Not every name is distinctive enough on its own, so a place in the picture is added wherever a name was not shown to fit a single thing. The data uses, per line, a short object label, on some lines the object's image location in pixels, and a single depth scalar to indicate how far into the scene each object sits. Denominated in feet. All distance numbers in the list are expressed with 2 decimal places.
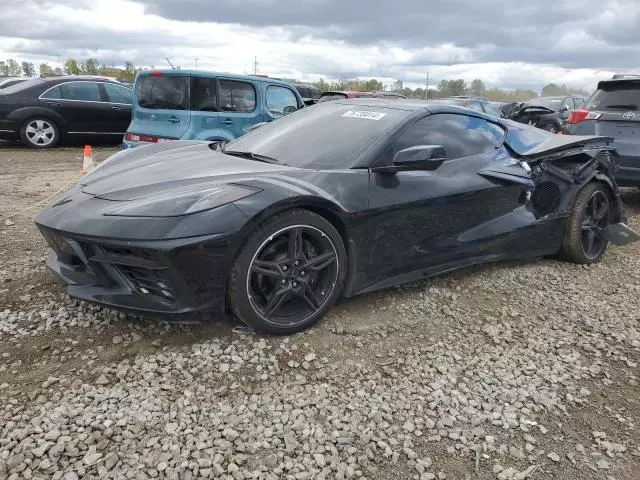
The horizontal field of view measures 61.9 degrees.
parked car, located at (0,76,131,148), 31.83
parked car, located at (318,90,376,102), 41.00
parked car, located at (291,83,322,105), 60.73
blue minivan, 24.13
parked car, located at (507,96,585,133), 36.86
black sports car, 8.53
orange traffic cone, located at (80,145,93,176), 21.90
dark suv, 20.03
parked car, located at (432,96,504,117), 40.25
